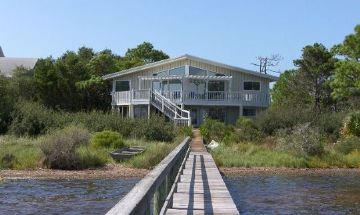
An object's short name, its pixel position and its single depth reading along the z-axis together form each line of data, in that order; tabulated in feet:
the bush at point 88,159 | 86.90
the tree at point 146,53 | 293.84
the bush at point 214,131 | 123.95
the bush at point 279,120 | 127.95
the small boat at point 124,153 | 89.35
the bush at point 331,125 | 124.36
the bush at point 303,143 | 97.86
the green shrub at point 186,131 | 121.58
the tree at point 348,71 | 148.11
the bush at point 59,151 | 84.94
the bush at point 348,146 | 104.99
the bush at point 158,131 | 116.37
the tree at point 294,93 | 185.22
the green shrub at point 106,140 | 101.55
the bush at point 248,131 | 120.78
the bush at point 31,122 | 123.82
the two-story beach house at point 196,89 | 158.20
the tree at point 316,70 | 176.14
